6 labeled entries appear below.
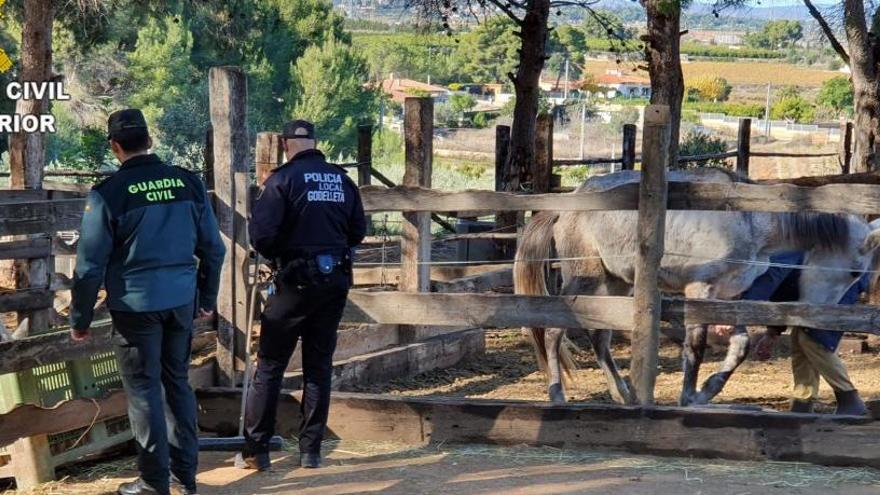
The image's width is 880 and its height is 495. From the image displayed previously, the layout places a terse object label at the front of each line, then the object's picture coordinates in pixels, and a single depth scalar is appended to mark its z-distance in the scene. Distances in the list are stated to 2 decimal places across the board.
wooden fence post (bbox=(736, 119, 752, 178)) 17.30
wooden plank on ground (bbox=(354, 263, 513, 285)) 10.36
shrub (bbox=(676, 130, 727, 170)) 26.62
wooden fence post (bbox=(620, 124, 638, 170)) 15.81
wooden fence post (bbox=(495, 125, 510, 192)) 14.57
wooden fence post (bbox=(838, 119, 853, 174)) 17.98
